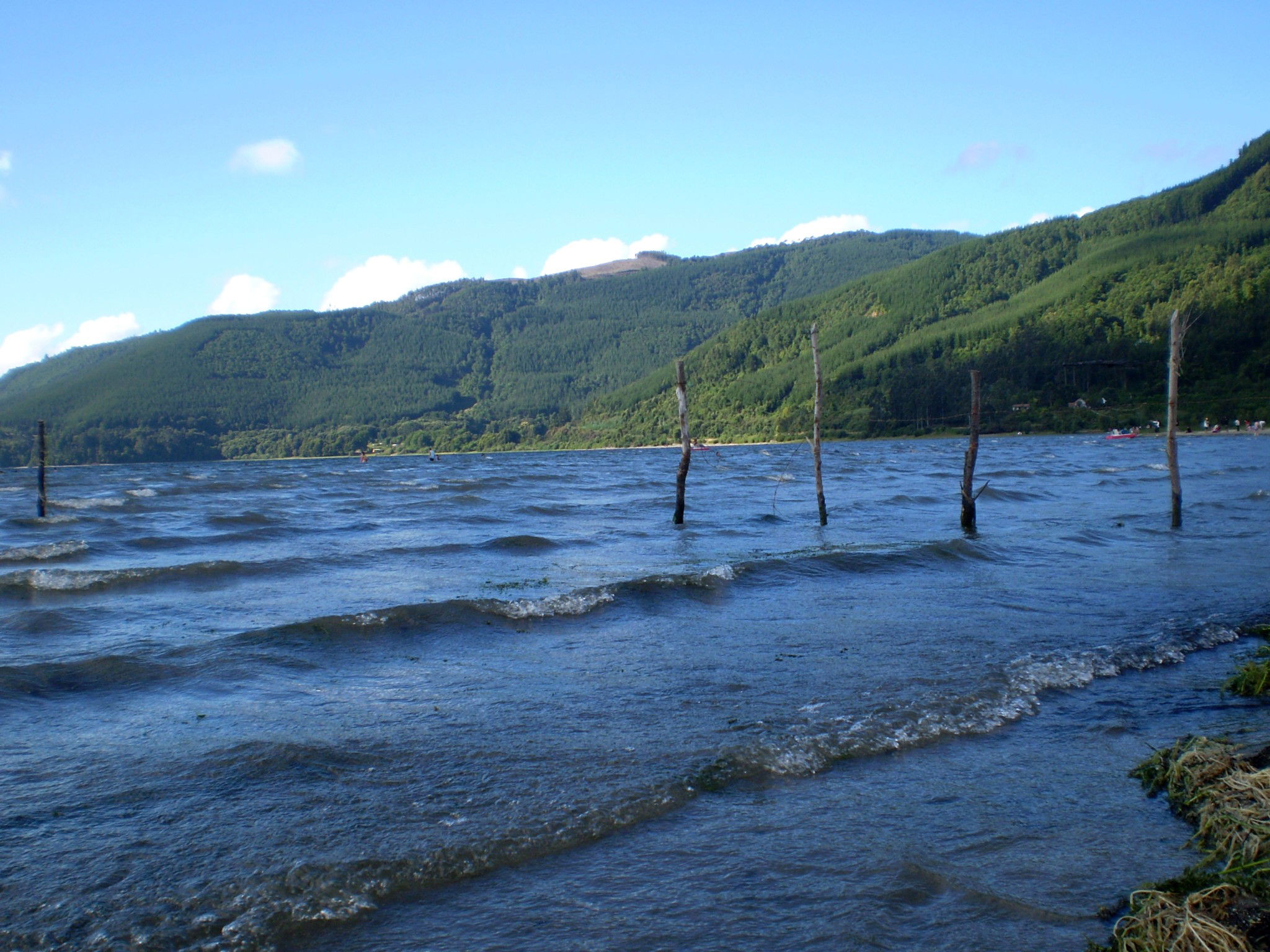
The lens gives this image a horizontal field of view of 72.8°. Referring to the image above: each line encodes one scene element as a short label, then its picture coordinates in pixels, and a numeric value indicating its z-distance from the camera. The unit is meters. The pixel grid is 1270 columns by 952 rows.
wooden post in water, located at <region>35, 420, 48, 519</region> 33.19
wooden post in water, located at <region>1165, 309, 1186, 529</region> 22.39
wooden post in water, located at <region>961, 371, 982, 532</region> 22.78
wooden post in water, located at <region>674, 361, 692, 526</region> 26.12
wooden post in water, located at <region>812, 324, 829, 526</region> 25.03
